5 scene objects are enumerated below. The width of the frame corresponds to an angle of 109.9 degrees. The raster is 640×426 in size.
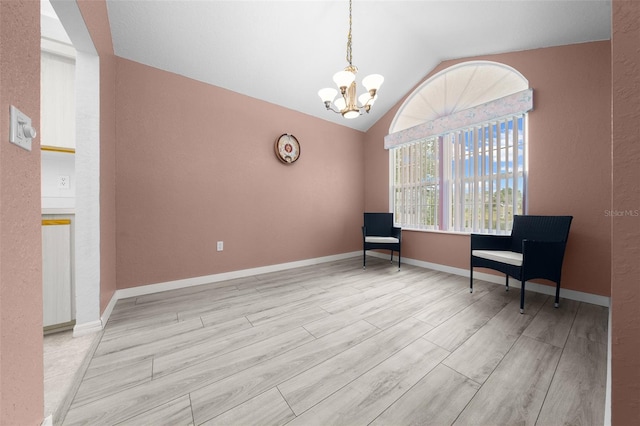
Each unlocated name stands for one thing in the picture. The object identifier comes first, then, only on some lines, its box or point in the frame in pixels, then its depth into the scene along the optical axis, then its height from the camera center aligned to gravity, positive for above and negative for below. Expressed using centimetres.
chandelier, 203 +116
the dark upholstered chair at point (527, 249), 209 -38
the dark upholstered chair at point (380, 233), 354 -36
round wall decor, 339 +99
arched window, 280 +91
